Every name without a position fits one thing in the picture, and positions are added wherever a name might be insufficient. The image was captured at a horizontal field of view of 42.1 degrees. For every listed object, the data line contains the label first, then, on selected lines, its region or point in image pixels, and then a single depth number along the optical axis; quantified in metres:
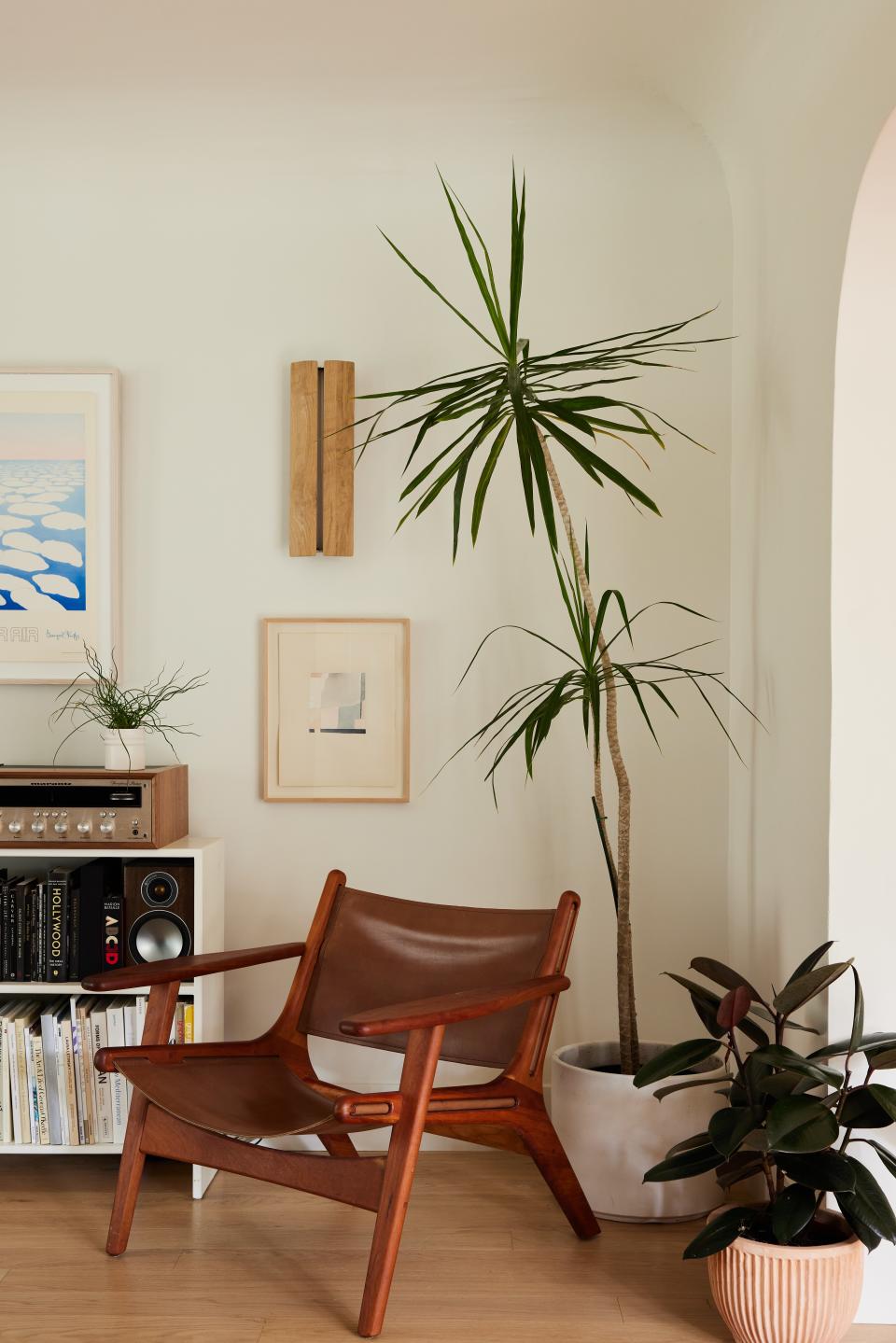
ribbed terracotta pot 2.13
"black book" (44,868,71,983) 3.01
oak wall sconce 3.35
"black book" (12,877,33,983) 3.01
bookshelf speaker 3.02
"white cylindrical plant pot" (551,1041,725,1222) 2.75
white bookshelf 2.95
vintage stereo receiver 2.95
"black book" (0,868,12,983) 3.01
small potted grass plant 3.35
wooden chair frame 2.21
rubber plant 2.09
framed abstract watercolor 3.39
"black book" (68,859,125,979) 3.01
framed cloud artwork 3.40
